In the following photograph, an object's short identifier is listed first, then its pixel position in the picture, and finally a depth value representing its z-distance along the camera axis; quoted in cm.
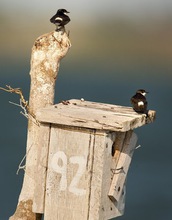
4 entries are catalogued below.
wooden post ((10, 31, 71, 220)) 1259
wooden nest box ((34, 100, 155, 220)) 1187
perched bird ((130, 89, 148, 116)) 1245
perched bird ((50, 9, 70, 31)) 1284
